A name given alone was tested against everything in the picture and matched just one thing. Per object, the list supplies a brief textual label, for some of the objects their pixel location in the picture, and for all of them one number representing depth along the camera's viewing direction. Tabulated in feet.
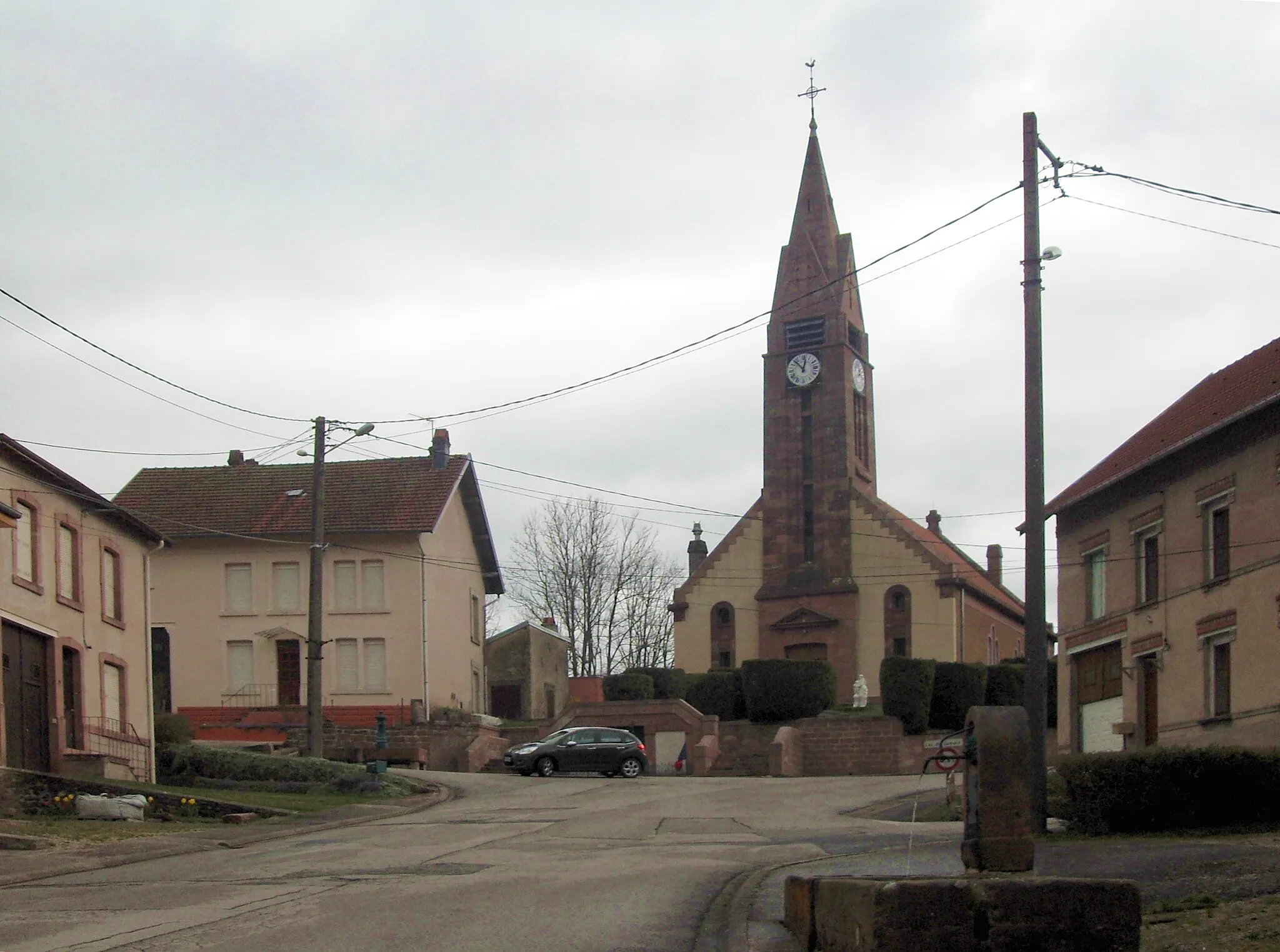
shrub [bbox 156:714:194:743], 109.19
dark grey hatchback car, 119.34
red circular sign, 33.23
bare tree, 213.05
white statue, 153.69
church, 178.81
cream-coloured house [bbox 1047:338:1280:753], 83.15
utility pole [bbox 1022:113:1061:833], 53.26
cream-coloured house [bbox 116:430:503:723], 150.71
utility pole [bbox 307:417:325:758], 102.63
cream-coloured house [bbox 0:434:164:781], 84.84
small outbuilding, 190.19
